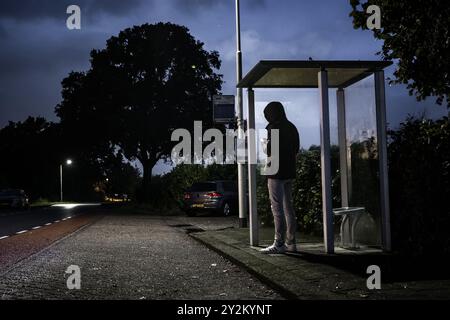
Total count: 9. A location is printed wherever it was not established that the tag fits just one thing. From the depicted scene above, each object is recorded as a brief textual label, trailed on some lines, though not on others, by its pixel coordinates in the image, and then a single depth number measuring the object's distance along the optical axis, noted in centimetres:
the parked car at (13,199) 4038
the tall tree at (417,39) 865
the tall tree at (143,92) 4481
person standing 869
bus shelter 853
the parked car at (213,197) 2400
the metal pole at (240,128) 1489
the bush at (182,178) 2800
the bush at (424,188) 751
